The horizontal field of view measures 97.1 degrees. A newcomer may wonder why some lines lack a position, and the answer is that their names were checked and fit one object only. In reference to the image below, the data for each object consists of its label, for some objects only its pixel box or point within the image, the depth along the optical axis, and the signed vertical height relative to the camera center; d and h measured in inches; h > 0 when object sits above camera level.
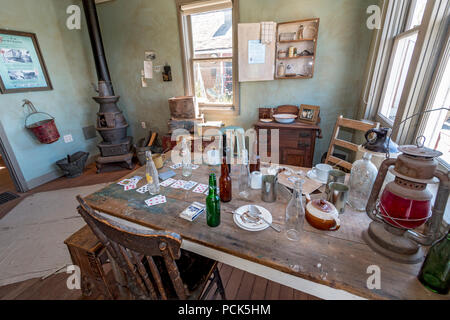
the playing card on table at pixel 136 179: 55.3 -23.9
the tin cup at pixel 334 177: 44.0 -19.6
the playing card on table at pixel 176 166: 62.7 -23.3
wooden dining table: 27.4 -25.3
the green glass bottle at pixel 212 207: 37.5 -21.5
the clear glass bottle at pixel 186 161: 57.3 -20.8
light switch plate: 135.6 -30.7
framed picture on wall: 104.0 +14.8
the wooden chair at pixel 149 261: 26.6 -27.8
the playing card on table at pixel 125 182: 54.4 -24.1
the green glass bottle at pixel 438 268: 25.1 -22.7
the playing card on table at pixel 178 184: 51.7 -24.0
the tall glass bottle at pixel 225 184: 43.6 -20.3
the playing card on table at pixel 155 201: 45.5 -24.5
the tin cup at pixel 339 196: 39.3 -20.9
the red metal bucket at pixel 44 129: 113.1 -20.6
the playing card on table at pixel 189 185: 51.1 -24.0
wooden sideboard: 99.4 -26.8
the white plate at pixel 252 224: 36.7 -24.4
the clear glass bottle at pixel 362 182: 41.0 -19.4
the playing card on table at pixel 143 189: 50.4 -24.3
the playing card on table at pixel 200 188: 49.6 -24.0
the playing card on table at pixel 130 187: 52.1 -24.2
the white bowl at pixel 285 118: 105.5 -16.2
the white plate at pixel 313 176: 51.0 -22.9
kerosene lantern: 27.0 -17.0
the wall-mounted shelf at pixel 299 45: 101.4 +20.3
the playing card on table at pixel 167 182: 53.1 -24.0
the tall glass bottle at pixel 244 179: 48.7 -21.9
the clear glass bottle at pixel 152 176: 49.3 -20.9
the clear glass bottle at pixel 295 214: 35.2 -22.1
